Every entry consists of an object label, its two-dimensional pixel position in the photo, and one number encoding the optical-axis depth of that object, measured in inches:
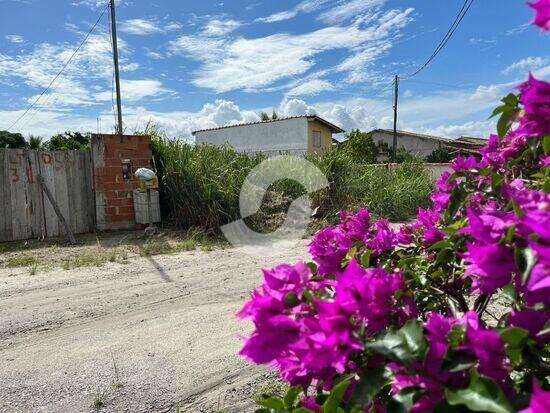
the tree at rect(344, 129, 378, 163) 902.4
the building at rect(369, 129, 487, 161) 1372.5
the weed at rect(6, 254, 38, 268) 218.8
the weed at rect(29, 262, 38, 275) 203.5
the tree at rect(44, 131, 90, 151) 736.3
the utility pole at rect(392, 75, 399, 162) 962.7
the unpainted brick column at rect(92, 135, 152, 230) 305.3
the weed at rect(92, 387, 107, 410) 90.8
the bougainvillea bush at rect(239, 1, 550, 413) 25.4
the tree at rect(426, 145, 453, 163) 1037.8
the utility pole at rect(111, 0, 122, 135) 511.6
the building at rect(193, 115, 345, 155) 994.1
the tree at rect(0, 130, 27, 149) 1027.3
